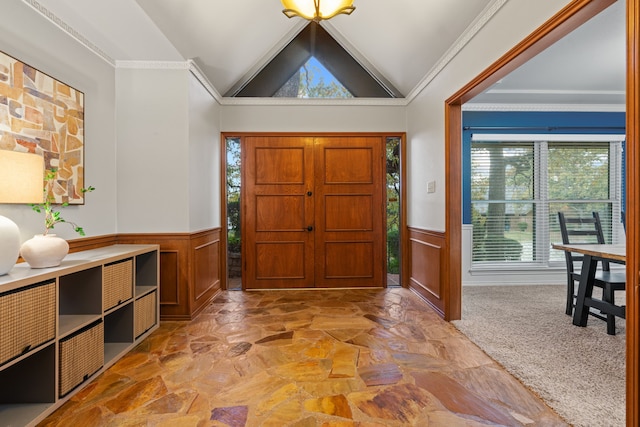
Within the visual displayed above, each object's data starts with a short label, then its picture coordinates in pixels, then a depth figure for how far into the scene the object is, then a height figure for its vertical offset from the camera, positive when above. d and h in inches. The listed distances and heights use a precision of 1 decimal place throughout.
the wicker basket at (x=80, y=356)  72.3 -35.5
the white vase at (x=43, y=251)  72.4 -9.1
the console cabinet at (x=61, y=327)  61.4 -27.5
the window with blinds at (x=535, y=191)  184.2 +12.3
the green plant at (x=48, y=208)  79.0 +1.2
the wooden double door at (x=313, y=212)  175.5 +0.0
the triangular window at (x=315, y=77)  170.2 +74.5
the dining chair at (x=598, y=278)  108.9 -24.0
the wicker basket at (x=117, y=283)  87.7 -20.8
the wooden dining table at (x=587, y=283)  107.9 -26.1
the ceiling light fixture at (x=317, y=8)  85.6 +56.6
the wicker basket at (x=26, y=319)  58.2 -21.2
